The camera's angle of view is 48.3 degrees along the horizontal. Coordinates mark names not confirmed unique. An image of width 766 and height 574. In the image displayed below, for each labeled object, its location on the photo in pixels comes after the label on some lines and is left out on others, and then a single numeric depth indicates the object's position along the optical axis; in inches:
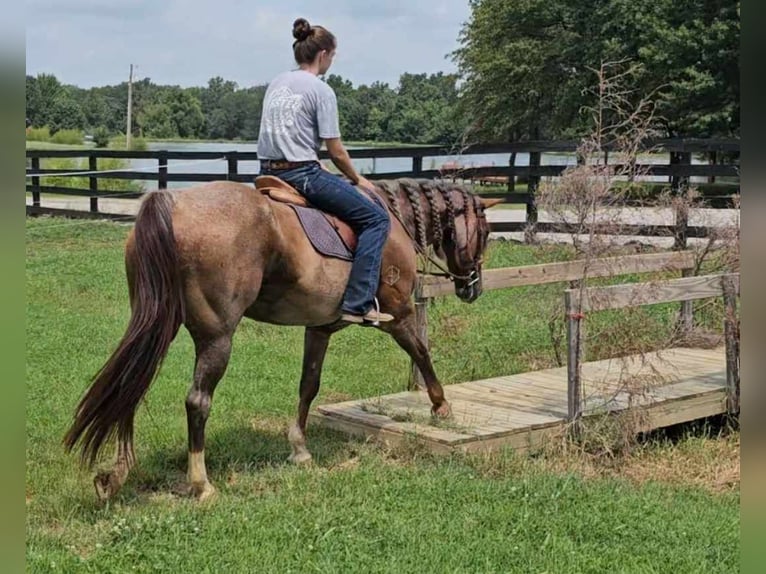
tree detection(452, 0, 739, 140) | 1117.7
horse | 175.3
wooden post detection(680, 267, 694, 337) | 336.2
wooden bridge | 240.1
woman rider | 207.5
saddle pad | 208.1
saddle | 208.2
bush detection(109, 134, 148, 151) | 1170.2
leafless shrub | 243.6
